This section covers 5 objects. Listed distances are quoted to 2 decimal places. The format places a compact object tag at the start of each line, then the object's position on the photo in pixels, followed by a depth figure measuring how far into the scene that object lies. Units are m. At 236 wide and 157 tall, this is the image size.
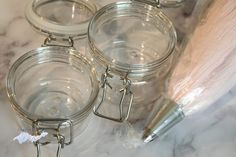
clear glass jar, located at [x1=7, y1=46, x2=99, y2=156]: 0.52
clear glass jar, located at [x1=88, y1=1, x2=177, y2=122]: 0.56
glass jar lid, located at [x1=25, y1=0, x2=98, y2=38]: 0.62
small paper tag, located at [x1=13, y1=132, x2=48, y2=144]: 0.50
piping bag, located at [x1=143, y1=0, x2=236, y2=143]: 0.54
